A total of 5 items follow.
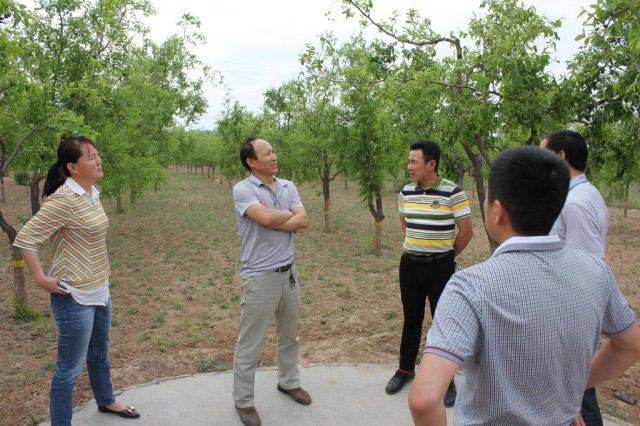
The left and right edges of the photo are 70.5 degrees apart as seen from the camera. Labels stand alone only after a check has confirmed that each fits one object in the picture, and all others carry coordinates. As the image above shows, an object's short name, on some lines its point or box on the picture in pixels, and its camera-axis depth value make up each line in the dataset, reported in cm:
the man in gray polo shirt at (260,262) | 318
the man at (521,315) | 118
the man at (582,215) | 235
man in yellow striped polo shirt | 342
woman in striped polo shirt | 268
